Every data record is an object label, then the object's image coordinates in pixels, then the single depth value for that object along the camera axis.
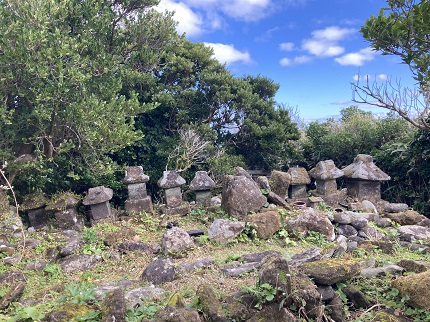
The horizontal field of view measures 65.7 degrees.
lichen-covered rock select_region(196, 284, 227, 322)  2.78
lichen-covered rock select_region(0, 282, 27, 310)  3.34
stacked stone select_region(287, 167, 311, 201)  8.27
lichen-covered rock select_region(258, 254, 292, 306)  2.80
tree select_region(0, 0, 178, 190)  5.96
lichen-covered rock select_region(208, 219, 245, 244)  5.71
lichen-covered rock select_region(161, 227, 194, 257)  5.19
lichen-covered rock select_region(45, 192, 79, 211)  6.72
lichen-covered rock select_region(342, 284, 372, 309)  3.17
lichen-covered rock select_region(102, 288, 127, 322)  2.67
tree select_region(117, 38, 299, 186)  9.48
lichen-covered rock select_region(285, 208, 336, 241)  5.99
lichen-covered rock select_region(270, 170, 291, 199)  8.01
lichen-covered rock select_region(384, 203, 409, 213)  7.63
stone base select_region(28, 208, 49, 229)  6.92
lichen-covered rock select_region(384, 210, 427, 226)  6.93
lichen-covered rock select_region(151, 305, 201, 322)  2.60
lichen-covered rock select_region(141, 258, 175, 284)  3.98
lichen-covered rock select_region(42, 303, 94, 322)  2.69
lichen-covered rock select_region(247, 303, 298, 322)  2.73
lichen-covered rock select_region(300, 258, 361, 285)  3.19
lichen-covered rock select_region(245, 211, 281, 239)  5.89
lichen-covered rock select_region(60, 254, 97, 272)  4.80
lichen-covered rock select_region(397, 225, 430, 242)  5.84
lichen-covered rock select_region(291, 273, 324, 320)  2.83
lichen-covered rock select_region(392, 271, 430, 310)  2.99
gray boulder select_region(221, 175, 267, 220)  6.71
